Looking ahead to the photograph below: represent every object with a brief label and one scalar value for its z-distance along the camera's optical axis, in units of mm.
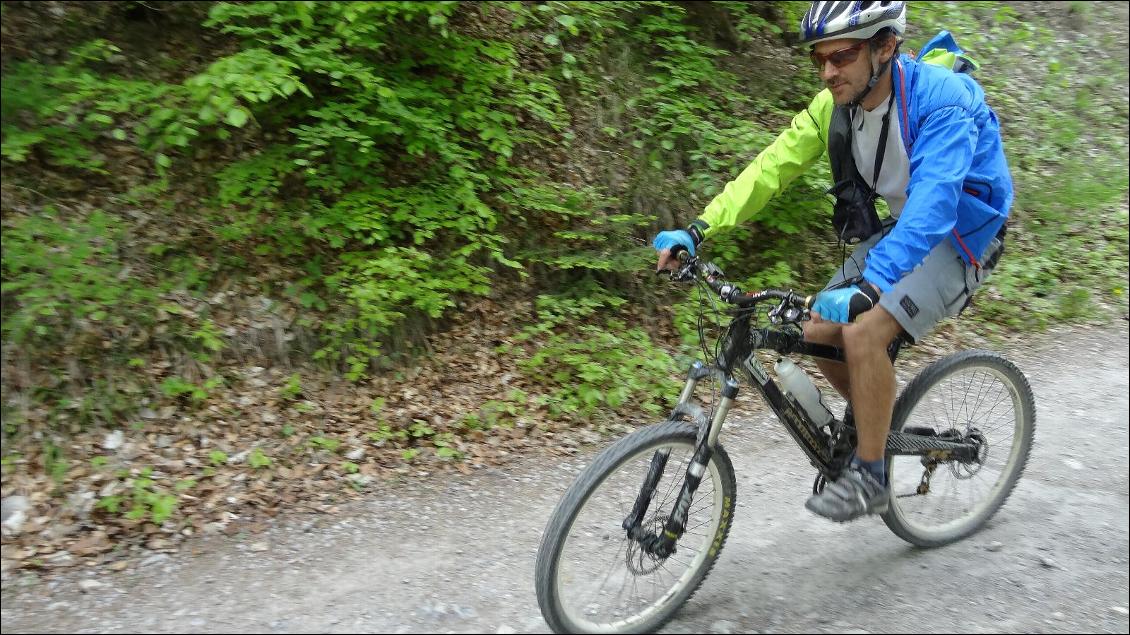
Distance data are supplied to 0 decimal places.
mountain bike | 3098
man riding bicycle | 3074
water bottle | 3498
